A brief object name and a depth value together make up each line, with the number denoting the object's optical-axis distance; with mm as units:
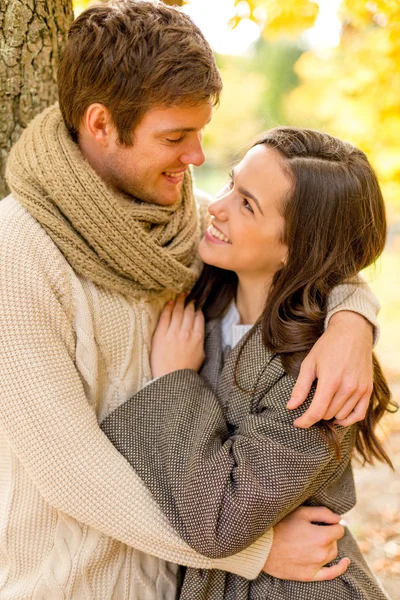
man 1711
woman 1749
